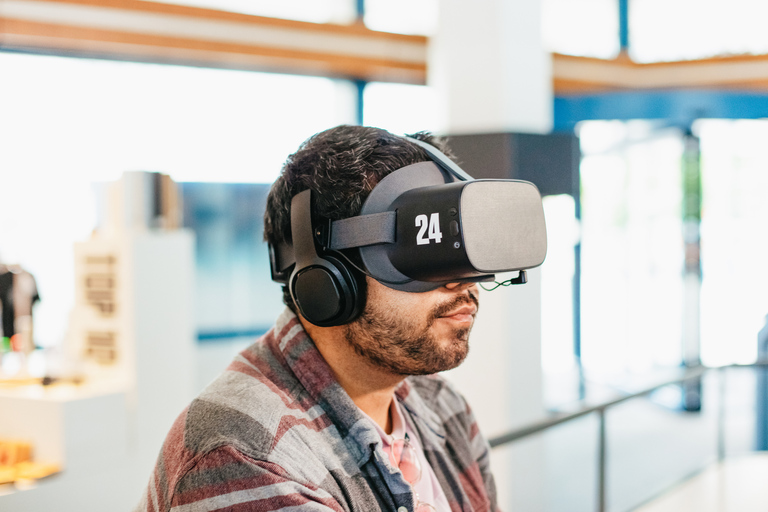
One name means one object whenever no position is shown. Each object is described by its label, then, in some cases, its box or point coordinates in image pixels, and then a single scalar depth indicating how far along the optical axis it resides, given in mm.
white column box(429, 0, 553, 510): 2906
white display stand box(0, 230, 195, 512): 3434
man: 846
